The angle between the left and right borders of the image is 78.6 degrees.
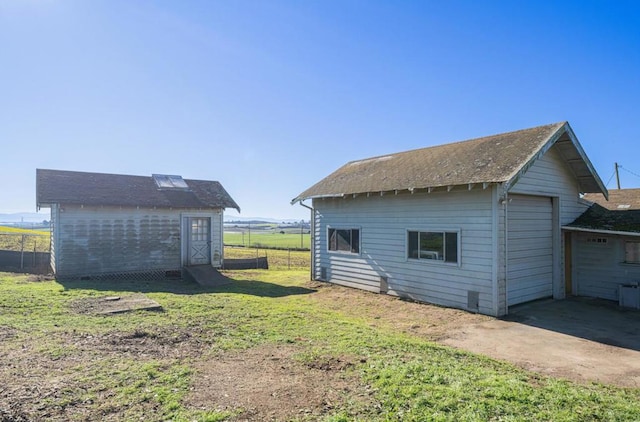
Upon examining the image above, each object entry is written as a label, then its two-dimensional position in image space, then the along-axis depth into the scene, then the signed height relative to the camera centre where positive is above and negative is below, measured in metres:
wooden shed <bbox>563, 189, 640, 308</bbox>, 10.84 -0.99
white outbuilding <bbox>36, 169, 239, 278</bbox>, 14.59 -0.28
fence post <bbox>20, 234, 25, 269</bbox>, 17.44 -1.90
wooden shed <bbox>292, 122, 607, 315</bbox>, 9.77 -0.04
